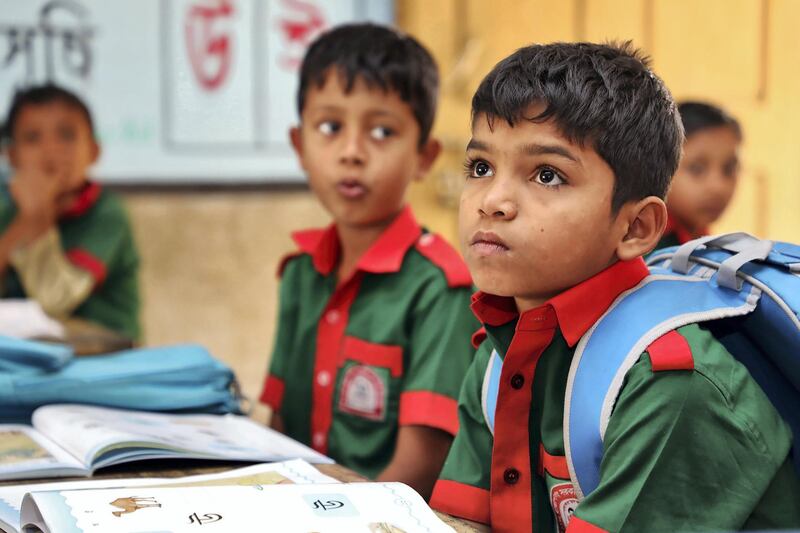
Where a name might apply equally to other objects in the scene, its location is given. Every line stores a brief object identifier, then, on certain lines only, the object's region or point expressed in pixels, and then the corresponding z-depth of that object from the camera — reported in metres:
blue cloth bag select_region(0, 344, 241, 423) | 1.72
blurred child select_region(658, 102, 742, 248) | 2.44
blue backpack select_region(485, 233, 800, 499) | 1.40
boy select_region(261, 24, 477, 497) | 1.83
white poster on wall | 3.45
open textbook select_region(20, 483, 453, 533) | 1.32
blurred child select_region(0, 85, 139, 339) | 3.34
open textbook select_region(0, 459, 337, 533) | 1.44
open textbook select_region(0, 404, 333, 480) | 1.54
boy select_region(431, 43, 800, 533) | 1.39
